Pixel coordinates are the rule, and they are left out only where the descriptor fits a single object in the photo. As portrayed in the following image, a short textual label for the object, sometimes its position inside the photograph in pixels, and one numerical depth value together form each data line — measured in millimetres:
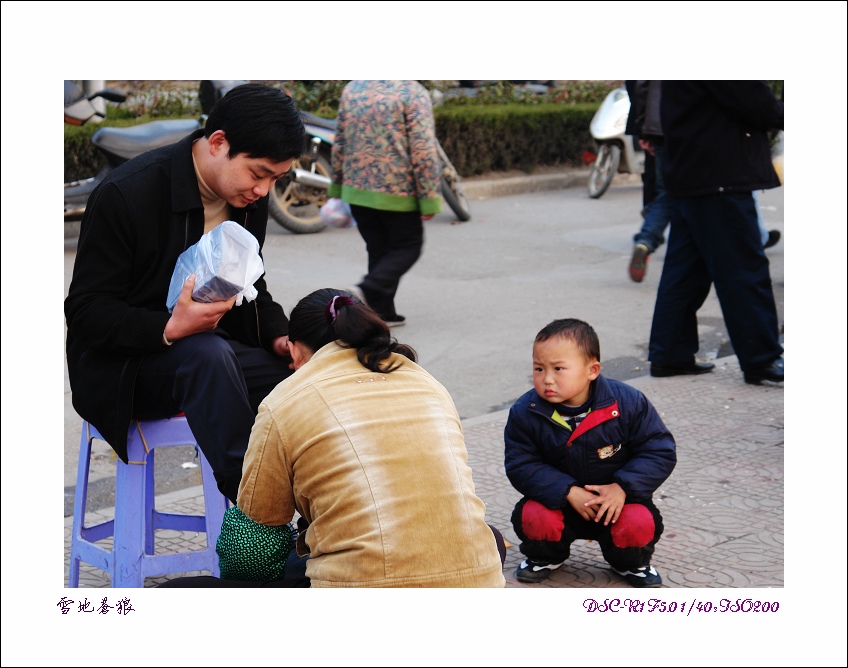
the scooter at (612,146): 11883
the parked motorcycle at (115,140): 8617
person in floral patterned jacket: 6617
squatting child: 3279
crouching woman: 2408
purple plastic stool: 3111
